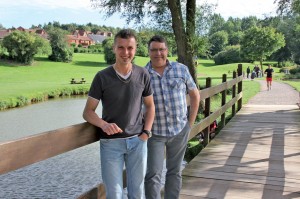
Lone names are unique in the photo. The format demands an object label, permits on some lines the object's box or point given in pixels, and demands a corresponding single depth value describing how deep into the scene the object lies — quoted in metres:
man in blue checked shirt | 3.28
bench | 41.33
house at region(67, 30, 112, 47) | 135.50
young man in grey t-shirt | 2.57
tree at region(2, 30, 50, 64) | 62.66
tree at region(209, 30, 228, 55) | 102.06
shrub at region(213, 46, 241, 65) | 76.62
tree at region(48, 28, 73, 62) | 71.75
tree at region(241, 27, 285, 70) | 56.03
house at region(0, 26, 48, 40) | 105.34
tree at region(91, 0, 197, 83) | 13.46
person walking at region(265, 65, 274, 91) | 24.16
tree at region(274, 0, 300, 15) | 13.32
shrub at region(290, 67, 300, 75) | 48.28
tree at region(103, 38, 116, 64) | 68.88
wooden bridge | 2.23
